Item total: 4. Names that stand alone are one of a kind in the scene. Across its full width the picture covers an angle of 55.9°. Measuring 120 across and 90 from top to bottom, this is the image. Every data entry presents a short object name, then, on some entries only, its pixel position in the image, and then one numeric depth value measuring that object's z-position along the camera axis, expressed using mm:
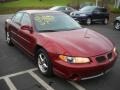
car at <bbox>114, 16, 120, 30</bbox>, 6945
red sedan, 2328
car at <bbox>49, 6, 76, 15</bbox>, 11840
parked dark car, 8713
